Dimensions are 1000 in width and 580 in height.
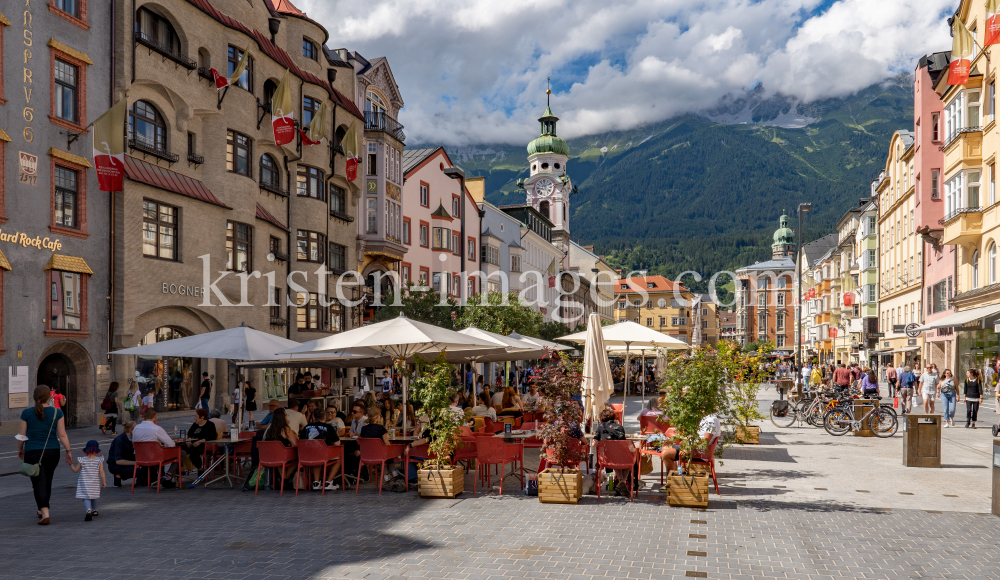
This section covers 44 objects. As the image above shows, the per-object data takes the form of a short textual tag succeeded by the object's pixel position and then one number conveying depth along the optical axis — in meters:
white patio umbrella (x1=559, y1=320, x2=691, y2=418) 20.11
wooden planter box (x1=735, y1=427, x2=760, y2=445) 19.62
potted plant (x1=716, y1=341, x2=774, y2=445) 12.86
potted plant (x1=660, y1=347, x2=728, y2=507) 11.41
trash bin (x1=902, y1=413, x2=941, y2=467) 15.80
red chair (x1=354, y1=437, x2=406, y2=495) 13.02
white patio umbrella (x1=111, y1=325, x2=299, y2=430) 15.36
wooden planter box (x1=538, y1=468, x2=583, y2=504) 11.84
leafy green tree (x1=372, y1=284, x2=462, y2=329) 37.06
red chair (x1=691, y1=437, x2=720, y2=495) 12.12
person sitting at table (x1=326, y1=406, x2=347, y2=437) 14.60
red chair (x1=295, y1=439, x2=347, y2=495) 12.82
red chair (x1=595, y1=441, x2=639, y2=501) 12.22
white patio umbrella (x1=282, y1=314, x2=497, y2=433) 13.41
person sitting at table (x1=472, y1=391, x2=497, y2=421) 18.09
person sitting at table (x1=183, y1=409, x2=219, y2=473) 14.26
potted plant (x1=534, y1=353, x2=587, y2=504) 11.87
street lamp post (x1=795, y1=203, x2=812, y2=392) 40.32
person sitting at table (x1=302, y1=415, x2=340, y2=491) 13.22
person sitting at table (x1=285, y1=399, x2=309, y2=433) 14.20
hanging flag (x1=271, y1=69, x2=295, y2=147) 32.72
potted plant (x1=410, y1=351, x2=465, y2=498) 12.38
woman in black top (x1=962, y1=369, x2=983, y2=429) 24.11
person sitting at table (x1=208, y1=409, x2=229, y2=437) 14.72
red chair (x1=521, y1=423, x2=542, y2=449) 14.71
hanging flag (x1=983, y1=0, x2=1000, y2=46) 27.56
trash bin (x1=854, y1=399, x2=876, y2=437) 21.67
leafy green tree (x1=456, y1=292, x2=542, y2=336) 38.44
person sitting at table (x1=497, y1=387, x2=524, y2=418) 20.91
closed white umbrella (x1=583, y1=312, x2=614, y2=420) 14.55
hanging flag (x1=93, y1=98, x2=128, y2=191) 24.33
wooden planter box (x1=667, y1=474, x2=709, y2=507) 11.36
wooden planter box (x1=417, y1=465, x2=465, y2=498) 12.32
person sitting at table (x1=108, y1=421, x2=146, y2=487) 13.38
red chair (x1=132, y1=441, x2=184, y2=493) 12.95
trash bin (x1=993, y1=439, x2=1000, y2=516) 10.90
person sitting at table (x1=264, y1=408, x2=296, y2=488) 13.09
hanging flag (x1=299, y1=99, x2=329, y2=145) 35.72
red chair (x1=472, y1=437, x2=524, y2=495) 13.00
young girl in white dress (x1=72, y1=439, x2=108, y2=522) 10.55
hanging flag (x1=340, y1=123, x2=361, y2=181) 39.09
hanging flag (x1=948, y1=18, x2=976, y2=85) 30.50
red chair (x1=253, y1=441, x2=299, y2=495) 12.84
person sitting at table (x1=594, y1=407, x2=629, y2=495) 12.57
